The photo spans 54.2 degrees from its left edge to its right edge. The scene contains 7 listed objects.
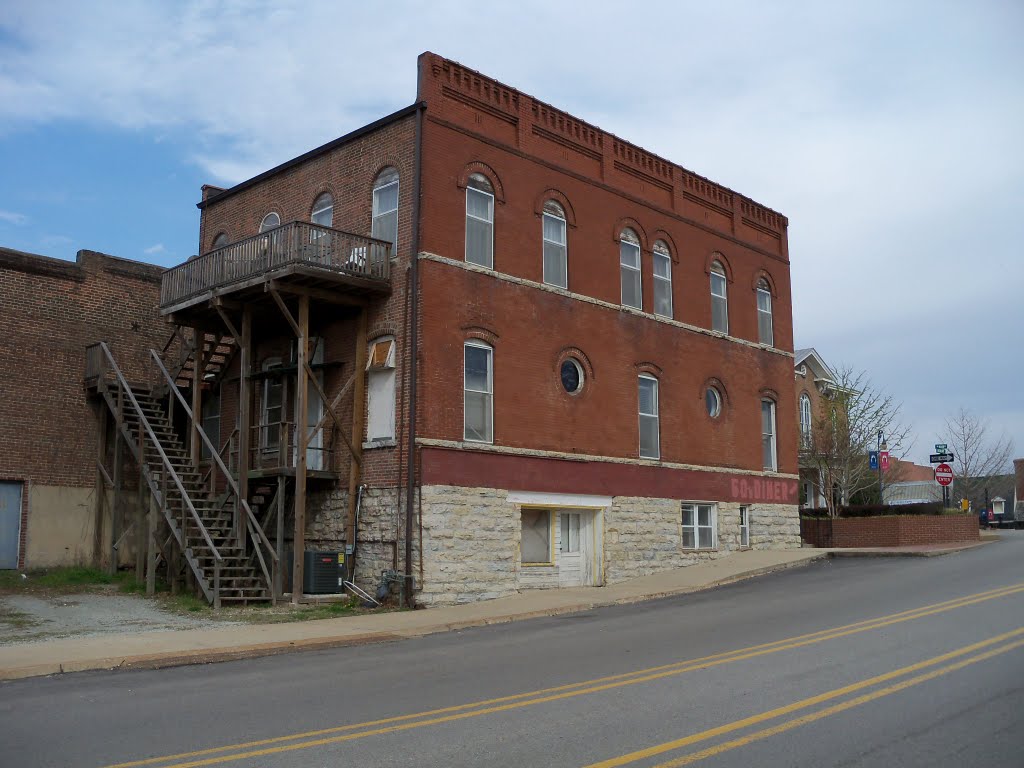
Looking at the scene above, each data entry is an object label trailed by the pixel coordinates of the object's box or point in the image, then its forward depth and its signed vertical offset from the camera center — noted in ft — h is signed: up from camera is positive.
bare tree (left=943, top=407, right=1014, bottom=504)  165.68 +6.88
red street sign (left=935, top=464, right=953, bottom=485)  99.96 +3.78
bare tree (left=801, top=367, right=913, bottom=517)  121.29 +8.30
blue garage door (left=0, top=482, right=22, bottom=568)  71.56 -0.69
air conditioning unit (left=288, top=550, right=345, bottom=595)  62.08 -3.72
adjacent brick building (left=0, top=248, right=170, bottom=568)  72.69 +8.98
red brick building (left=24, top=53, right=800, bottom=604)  63.16 +10.98
